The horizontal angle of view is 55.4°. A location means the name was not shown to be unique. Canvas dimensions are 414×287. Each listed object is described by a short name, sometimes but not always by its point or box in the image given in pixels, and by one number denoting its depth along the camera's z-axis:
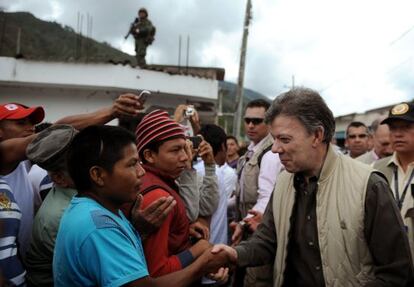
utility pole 15.41
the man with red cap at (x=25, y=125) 2.56
